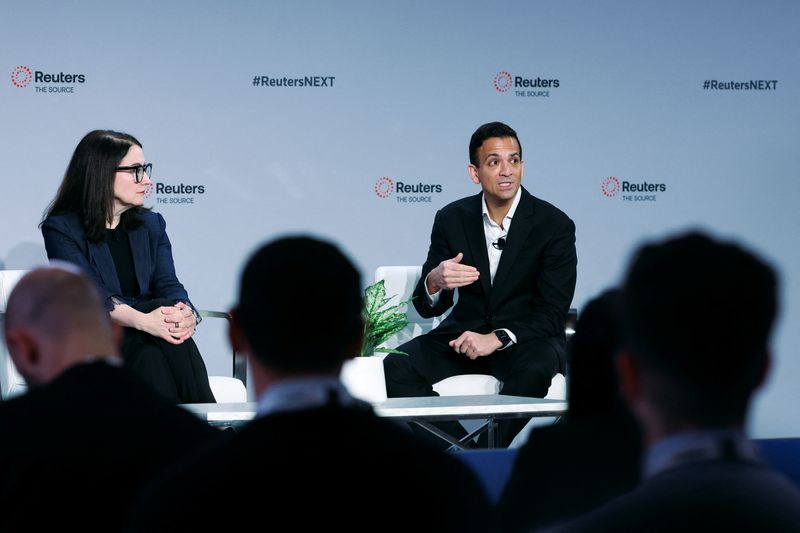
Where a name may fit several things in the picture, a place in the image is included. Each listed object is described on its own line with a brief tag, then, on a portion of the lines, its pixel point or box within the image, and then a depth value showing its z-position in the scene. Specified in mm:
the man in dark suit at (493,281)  8594
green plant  7258
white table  6219
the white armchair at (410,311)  8570
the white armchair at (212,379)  7801
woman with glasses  7930
